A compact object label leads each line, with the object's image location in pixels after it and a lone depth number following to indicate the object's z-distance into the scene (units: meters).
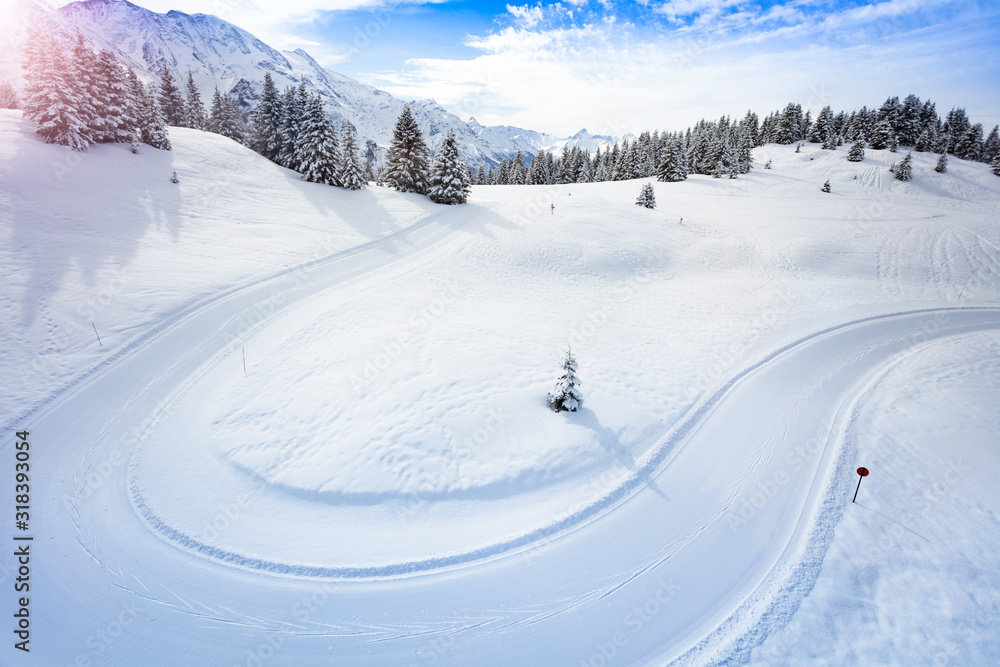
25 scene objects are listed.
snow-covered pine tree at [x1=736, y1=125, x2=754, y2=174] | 55.44
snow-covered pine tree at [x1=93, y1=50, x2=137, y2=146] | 27.06
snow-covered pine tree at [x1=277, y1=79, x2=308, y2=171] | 37.84
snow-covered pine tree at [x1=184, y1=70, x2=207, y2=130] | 52.91
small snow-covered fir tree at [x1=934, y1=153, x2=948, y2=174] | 50.00
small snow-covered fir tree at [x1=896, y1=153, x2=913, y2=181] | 46.94
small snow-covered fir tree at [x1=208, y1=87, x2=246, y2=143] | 47.94
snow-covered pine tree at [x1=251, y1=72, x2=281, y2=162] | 38.47
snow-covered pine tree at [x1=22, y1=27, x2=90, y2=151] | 23.97
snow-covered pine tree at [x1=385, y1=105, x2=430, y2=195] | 36.00
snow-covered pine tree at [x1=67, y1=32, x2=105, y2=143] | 25.42
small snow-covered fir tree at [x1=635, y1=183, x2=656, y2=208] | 37.31
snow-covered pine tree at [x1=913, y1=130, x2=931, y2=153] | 59.06
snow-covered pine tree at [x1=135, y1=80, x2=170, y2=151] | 29.17
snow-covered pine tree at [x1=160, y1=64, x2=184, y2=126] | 47.28
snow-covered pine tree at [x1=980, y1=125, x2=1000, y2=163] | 62.56
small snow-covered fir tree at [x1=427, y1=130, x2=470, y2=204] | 35.00
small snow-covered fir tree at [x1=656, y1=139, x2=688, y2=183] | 53.25
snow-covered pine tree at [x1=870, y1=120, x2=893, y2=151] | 60.19
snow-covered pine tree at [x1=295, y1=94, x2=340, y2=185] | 33.91
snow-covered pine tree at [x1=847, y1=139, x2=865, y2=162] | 54.75
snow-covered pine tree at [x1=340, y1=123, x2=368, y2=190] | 34.84
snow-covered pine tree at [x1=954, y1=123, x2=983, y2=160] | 60.78
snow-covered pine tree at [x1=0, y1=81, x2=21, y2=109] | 46.00
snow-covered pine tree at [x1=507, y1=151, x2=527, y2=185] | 72.31
